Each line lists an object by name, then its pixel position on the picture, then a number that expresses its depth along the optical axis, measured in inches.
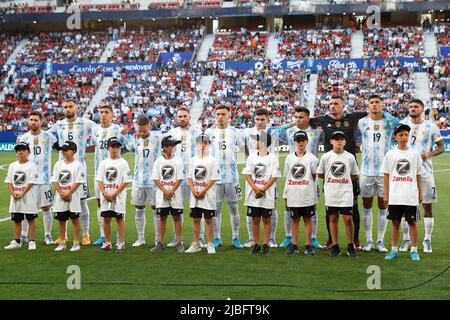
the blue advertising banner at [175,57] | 1957.4
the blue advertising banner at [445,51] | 1811.0
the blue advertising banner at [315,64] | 1785.2
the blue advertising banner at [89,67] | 1932.8
